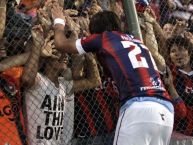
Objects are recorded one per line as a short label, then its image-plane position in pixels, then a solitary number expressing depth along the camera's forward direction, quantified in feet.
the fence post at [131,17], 28.76
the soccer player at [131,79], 22.74
